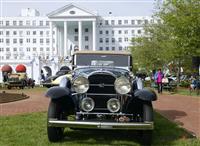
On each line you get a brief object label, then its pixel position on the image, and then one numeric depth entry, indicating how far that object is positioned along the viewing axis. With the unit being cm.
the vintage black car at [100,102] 866
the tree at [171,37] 2888
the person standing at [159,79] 2772
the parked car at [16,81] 3994
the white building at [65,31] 11581
